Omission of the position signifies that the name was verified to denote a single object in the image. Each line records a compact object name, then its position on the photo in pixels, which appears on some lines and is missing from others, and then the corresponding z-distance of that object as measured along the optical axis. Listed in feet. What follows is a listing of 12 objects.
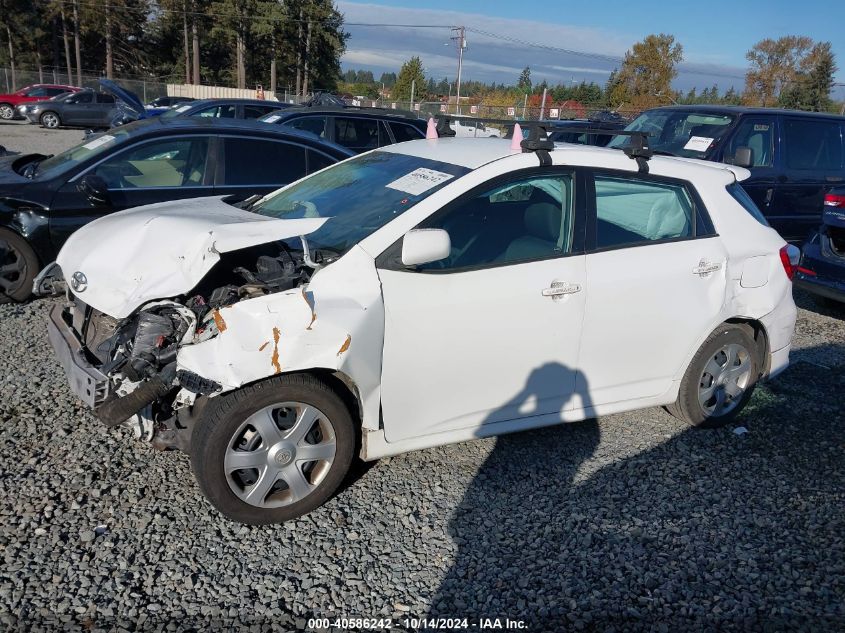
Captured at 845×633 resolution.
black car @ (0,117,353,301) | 19.01
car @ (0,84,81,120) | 94.54
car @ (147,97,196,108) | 95.59
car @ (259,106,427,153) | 35.65
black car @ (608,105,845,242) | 26.55
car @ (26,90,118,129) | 89.20
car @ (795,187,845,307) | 22.91
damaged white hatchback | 10.10
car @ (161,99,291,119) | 45.10
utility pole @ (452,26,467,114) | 209.77
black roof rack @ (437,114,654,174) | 12.26
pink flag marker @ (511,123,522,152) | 12.73
